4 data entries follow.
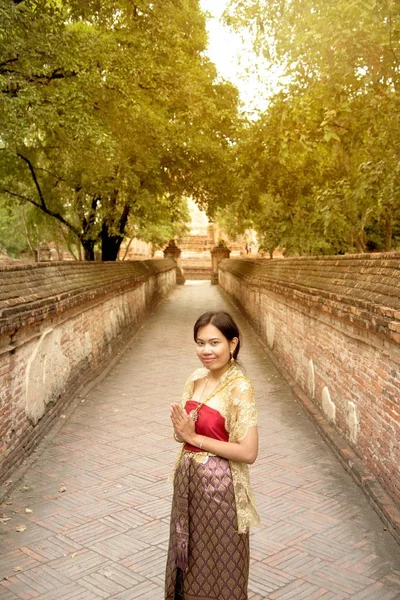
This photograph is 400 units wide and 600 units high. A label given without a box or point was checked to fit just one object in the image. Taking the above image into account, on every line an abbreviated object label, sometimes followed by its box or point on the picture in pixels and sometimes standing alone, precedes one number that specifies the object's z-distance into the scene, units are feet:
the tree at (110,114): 30.89
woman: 10.00
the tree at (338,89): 29.27
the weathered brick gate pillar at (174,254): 142.78
